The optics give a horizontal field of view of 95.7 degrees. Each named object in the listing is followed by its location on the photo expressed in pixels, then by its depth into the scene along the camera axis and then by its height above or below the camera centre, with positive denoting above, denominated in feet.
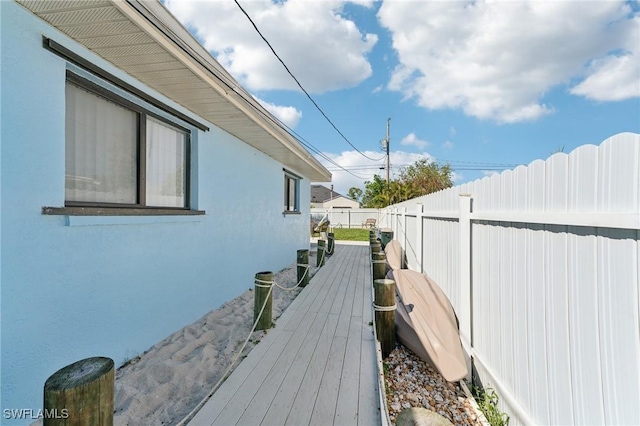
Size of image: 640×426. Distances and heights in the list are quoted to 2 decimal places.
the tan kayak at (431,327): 10.34 -4.54
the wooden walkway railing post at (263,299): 12.48 -3.76
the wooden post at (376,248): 21.93 -2.71
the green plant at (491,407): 7.81 -5.63
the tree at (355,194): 200.44 +13.19
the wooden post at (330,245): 35.24 -3.94
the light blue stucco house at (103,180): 6.70 +1.05
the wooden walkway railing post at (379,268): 17.37 -3.33
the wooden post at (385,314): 11.21 -3.95
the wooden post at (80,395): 3.99 -2.62
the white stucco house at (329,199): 167.59 +8.28
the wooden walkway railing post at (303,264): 20.08 -3.60
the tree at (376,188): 110.11 +11.23
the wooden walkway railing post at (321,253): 27.52 -3.92
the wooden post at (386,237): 38.17 -3.19
